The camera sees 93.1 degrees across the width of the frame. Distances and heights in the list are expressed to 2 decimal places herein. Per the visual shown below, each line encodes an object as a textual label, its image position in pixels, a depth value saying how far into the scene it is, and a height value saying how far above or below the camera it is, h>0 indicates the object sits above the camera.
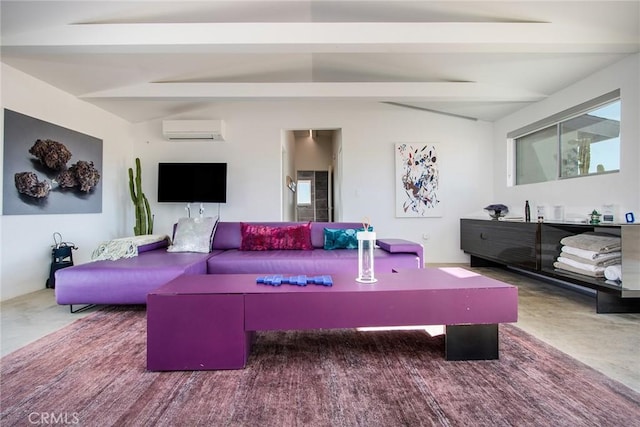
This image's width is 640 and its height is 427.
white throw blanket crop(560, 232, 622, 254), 2.56 -0.27
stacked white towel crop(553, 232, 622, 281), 2.56 -0.38
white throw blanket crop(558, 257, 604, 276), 2.58 -0.48
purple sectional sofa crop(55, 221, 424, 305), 2.45 -0.46
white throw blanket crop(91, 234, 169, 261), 2.84 -0.35
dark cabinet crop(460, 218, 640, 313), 2.38 -0.43
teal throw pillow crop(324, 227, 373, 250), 3.35 -0.30
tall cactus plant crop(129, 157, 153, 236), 4.74 +0.10
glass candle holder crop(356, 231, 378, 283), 1.82 -0.31
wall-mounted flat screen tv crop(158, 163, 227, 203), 4.89 +0.48
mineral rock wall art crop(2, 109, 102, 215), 3.07 +0.51
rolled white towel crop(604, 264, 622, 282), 2.44 -0.50
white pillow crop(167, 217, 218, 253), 3.29 -0.25
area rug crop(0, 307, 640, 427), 1.25 -0.85
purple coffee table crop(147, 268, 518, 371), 1.60 -0.53
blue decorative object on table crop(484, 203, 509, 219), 4.31 +0.03
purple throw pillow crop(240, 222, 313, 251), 3.40 -0.29
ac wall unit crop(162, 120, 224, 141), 4.84 +1.37
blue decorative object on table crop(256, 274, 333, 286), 1.76 -0.41
